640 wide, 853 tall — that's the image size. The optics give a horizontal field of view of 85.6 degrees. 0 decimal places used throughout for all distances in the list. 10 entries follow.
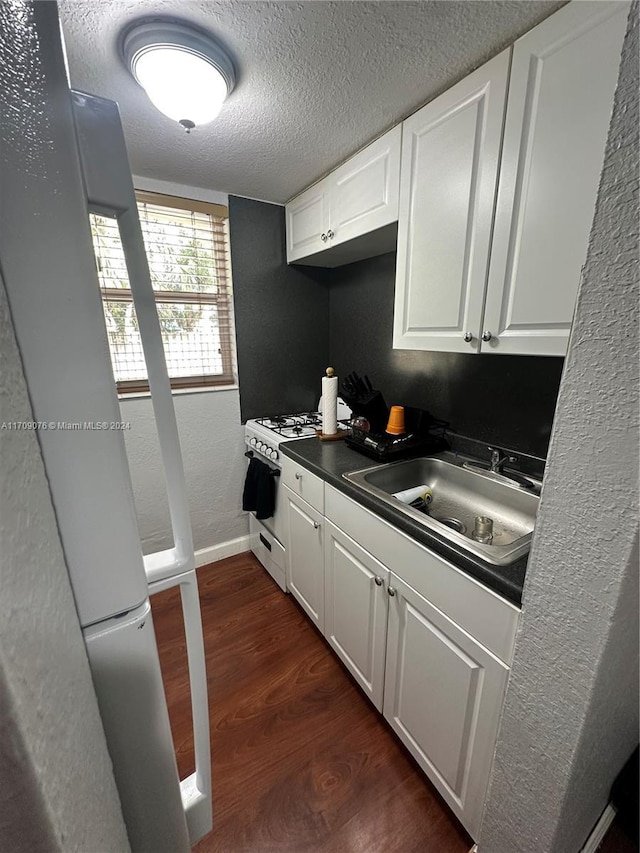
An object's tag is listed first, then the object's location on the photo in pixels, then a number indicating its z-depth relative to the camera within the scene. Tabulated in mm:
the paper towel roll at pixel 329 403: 1785
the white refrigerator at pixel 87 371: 367
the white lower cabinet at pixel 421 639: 884
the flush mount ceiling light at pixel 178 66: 928
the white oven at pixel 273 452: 1914
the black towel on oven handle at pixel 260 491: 1925
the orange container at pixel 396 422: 1622
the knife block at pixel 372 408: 1758
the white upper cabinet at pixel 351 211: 1376
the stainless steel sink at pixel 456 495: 1250
